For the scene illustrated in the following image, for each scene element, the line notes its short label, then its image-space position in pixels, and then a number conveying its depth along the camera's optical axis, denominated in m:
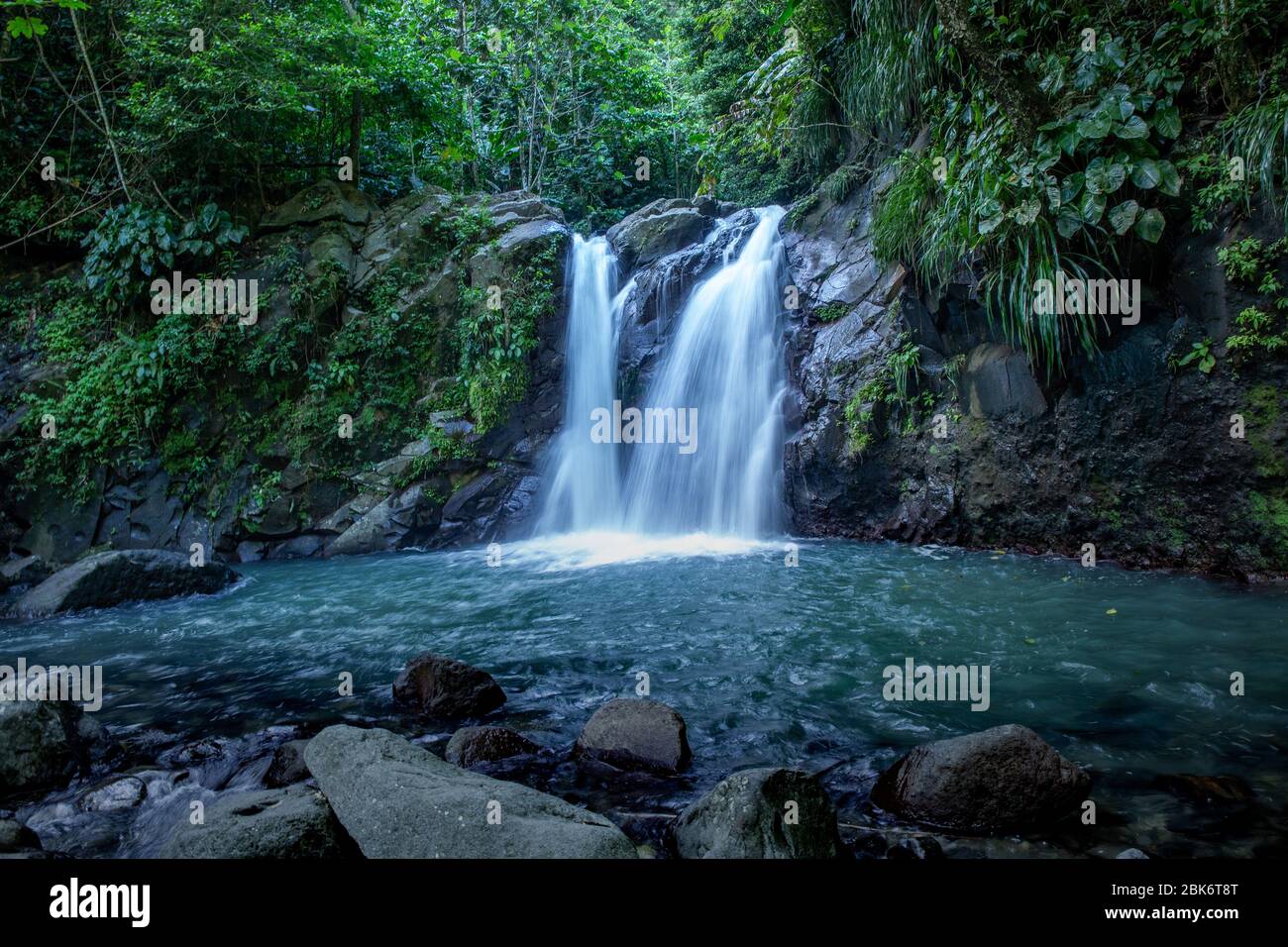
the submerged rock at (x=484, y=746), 3.59
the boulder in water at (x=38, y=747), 3.58
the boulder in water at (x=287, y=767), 3.44
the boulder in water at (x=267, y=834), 2.51
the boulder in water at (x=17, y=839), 2.75
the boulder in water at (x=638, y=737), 3.46
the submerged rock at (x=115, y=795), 3.37
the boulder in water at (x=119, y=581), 7.79
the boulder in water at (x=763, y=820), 2.47
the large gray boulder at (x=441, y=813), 2.43
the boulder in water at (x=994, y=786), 2.76
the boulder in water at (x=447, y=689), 4.27
